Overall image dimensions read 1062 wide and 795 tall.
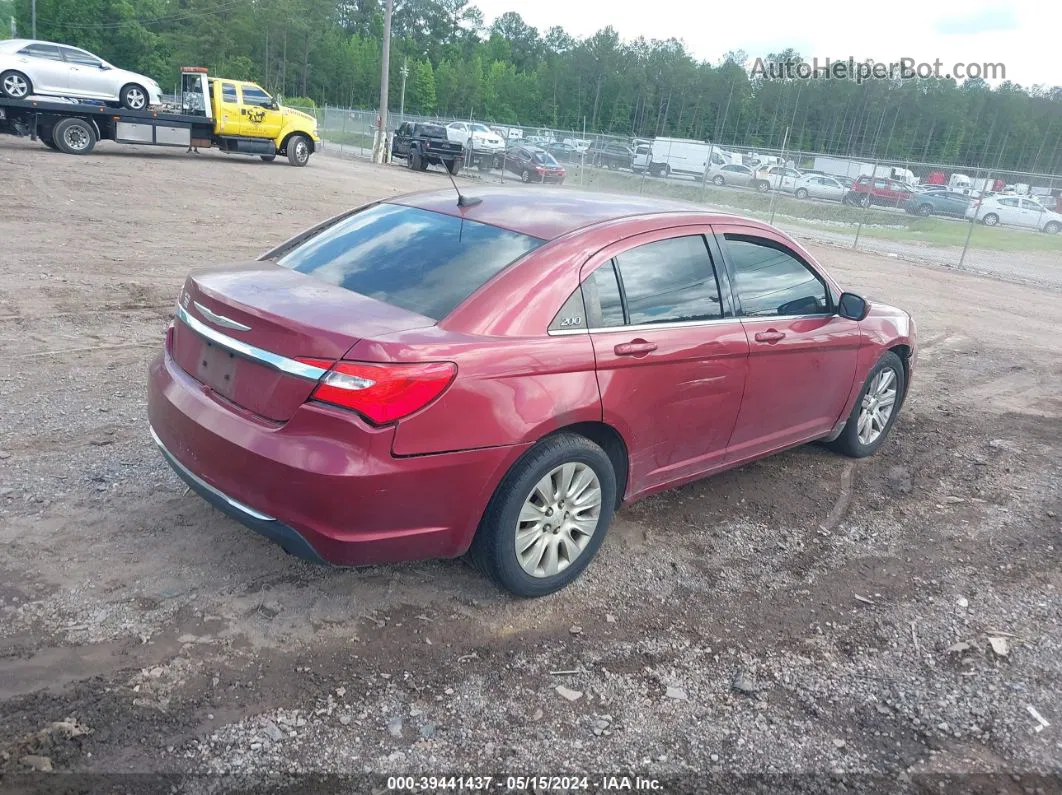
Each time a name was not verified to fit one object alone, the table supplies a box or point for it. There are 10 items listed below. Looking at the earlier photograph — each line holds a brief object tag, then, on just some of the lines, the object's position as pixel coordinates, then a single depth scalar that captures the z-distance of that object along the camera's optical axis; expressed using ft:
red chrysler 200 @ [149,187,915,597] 9.80
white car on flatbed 65.98
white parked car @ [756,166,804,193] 99.70
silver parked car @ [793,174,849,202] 97.55
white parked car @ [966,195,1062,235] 82.17
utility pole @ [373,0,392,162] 109.91
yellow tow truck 65.51
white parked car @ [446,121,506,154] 120.06
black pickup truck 105.40
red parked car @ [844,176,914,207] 87.71
